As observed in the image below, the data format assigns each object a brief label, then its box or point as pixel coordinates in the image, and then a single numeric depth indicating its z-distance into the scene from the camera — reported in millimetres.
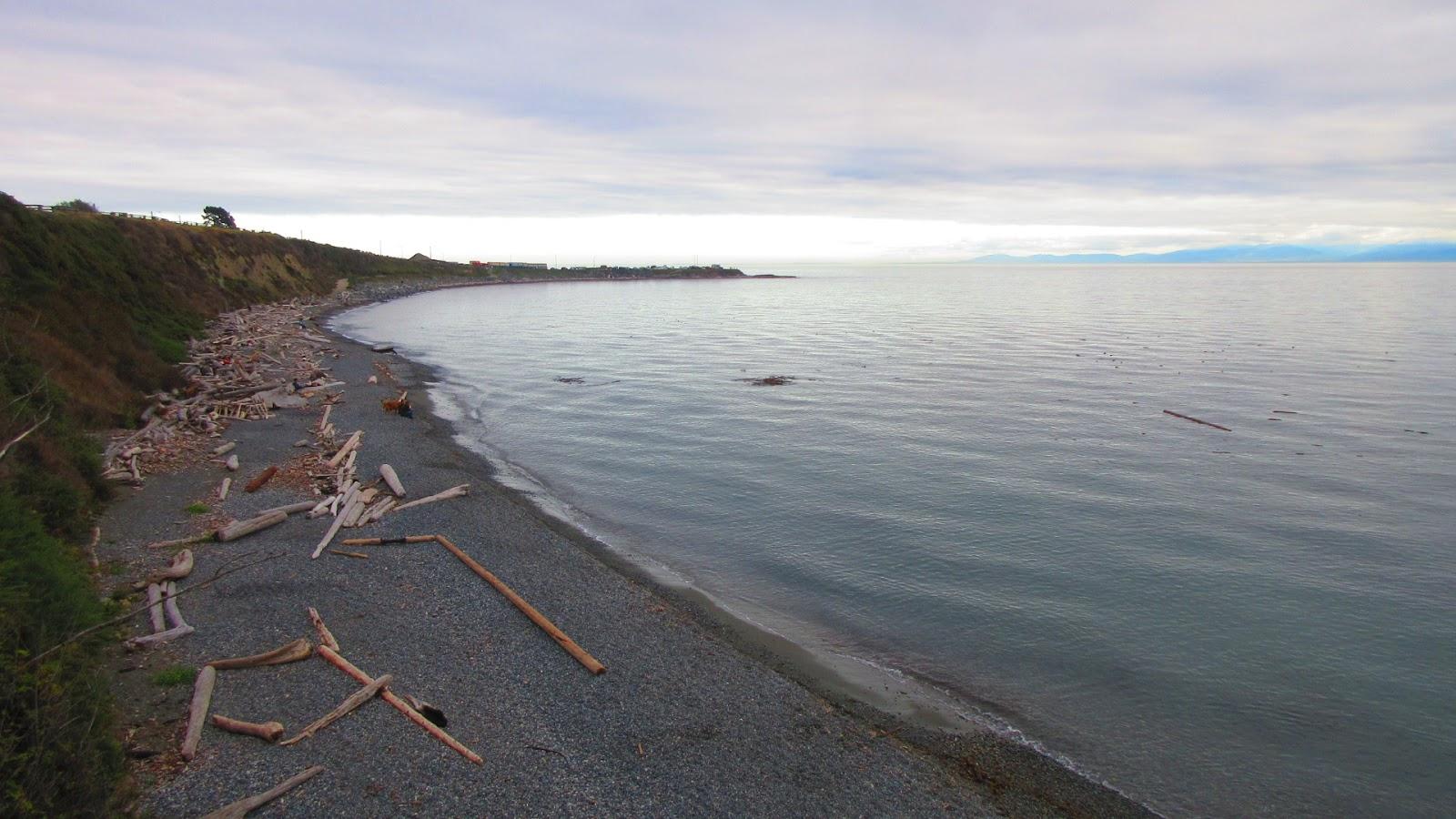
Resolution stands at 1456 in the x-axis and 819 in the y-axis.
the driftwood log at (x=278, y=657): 10336
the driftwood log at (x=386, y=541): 15500
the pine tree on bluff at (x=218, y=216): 120938
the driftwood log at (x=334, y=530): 14836
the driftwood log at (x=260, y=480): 18500
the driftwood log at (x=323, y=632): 11180
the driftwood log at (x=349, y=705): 8973
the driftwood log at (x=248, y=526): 15094
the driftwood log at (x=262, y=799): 7410
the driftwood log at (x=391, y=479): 19062
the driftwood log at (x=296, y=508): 16803
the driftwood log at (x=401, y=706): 8953
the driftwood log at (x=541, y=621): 11422
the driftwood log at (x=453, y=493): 18712
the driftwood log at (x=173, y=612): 11227
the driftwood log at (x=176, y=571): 12797
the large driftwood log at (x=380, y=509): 17109
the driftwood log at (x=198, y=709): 8383
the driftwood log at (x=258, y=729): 8773
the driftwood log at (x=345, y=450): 21100
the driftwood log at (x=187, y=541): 14327
